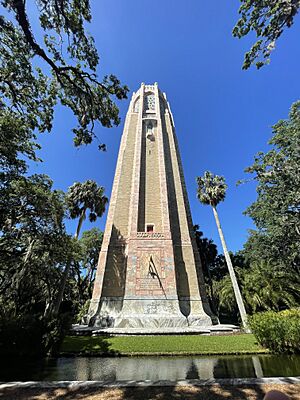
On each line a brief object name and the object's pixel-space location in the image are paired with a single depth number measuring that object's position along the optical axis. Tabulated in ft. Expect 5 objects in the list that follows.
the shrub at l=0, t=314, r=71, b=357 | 26.31
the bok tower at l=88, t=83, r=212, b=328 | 52.80
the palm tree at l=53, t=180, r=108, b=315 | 69.43
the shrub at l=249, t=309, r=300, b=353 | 28.84
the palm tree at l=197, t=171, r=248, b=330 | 71.46
